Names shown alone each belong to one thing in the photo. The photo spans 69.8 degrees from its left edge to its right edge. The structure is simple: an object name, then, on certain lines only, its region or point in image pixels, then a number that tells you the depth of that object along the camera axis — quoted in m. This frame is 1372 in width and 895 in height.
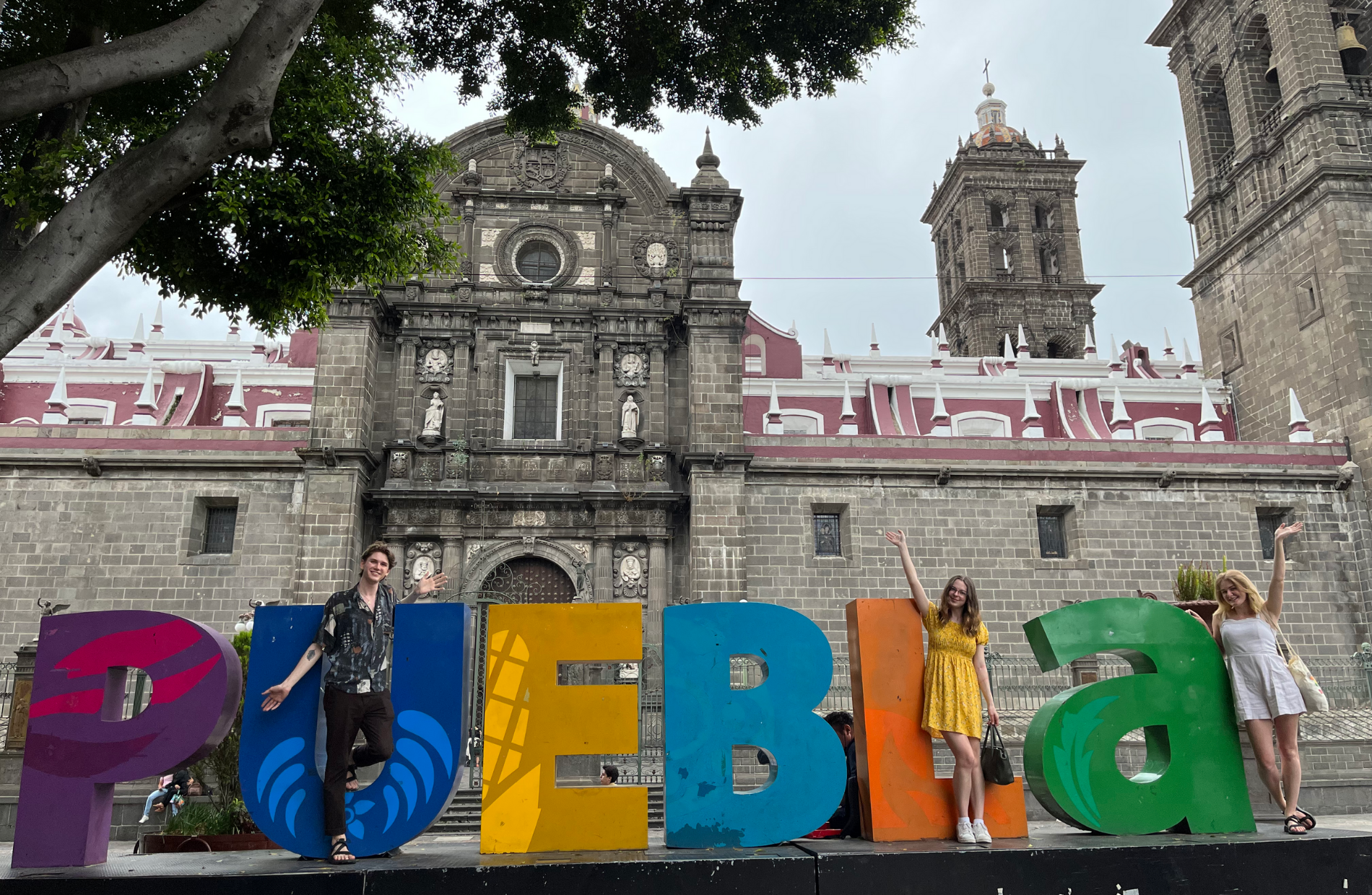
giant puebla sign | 5.11
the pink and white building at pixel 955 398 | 23.44
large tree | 5.84
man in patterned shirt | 5.08
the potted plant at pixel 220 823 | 8.48
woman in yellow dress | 5.39
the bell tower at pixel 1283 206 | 21.19
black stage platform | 4.41
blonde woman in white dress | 5.60
